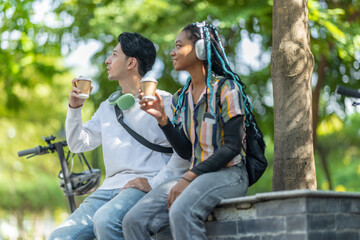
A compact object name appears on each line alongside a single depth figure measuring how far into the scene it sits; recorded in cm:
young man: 402
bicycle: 553
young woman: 351
